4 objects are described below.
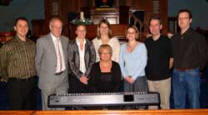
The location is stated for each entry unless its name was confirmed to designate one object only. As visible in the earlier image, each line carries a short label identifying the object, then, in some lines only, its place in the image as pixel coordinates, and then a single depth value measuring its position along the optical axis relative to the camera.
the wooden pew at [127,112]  2.04
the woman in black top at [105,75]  3.28
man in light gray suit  3.19
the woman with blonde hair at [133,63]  3.25
